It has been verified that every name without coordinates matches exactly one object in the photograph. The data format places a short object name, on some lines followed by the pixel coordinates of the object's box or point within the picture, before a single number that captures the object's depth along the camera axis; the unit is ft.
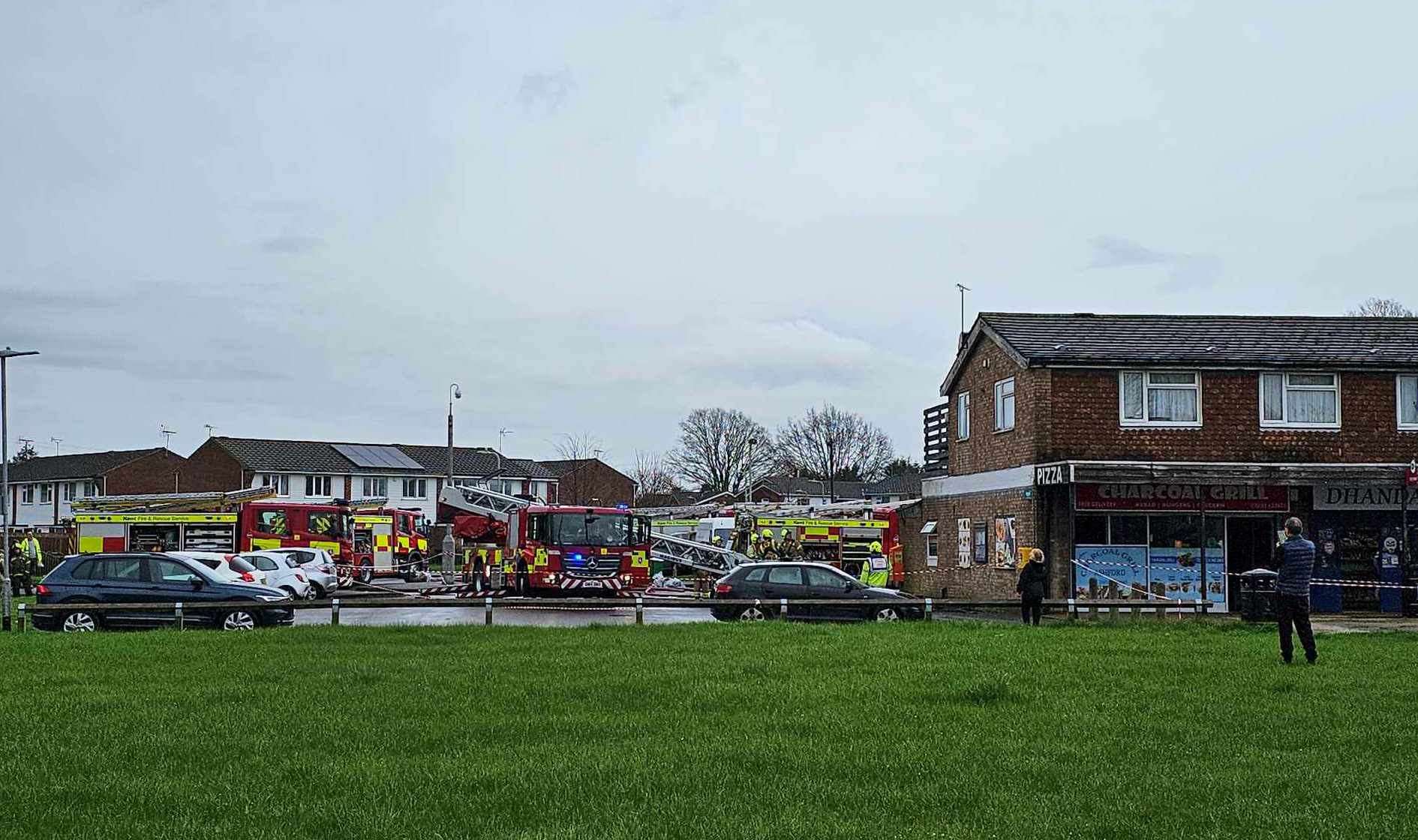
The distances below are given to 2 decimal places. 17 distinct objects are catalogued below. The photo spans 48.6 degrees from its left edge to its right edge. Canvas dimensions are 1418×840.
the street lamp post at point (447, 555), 145.79
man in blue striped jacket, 56.54
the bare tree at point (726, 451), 375.45
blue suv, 80.33
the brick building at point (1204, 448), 104.78
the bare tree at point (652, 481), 382.63
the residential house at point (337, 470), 318.65
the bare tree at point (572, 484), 320.09
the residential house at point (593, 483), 349.82
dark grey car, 89.81
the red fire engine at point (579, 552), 118.93
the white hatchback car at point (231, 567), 92.84
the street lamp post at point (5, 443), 92.17
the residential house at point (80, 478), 323.16
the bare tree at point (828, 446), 389.60
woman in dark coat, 81.56
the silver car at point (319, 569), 125.59
